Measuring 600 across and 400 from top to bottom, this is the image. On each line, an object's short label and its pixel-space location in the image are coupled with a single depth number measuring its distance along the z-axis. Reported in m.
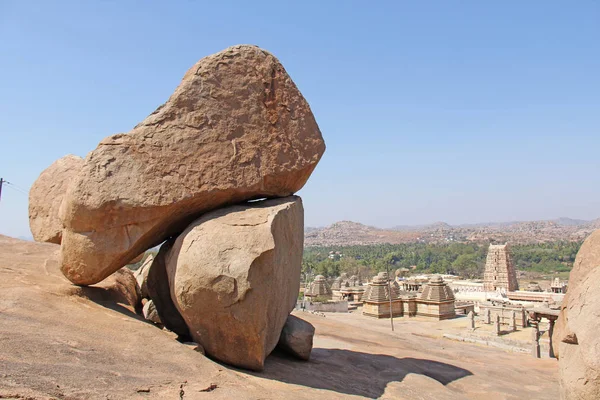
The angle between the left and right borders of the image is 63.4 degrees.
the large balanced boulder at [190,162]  6.18
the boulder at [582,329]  4.20
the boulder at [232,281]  5.58
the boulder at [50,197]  8.61
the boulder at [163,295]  7.10
